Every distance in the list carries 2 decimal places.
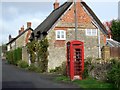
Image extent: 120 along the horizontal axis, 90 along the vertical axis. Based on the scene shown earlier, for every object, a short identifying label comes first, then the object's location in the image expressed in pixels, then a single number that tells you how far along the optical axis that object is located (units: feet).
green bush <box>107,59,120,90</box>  51.73
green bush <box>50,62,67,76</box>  81.51
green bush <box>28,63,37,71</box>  113.78
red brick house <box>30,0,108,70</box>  113.80
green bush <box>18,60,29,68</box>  136.34
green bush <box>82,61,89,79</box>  70.54
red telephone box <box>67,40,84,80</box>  70.59
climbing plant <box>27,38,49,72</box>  111.45
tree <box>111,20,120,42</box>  188.09
